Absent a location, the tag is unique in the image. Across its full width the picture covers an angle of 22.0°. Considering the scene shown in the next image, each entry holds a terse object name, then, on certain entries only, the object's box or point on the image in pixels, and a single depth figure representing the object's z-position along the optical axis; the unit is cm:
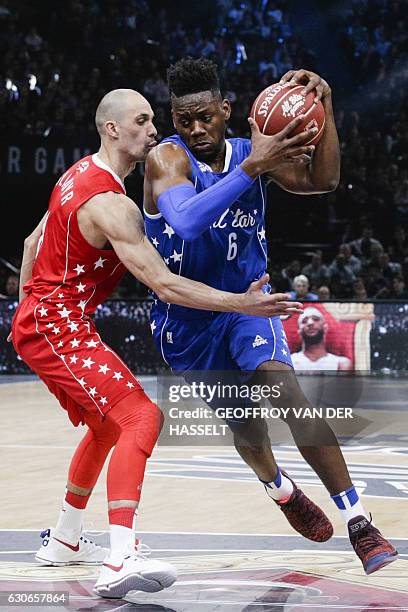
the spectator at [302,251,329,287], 1377
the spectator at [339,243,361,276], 1394
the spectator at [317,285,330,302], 1266
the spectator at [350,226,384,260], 1421
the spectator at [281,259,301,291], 1374
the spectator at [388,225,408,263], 1459
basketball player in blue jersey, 392
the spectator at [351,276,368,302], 1297
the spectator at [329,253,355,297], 1375
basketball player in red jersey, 366
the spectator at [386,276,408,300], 1325
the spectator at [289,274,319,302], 1239
